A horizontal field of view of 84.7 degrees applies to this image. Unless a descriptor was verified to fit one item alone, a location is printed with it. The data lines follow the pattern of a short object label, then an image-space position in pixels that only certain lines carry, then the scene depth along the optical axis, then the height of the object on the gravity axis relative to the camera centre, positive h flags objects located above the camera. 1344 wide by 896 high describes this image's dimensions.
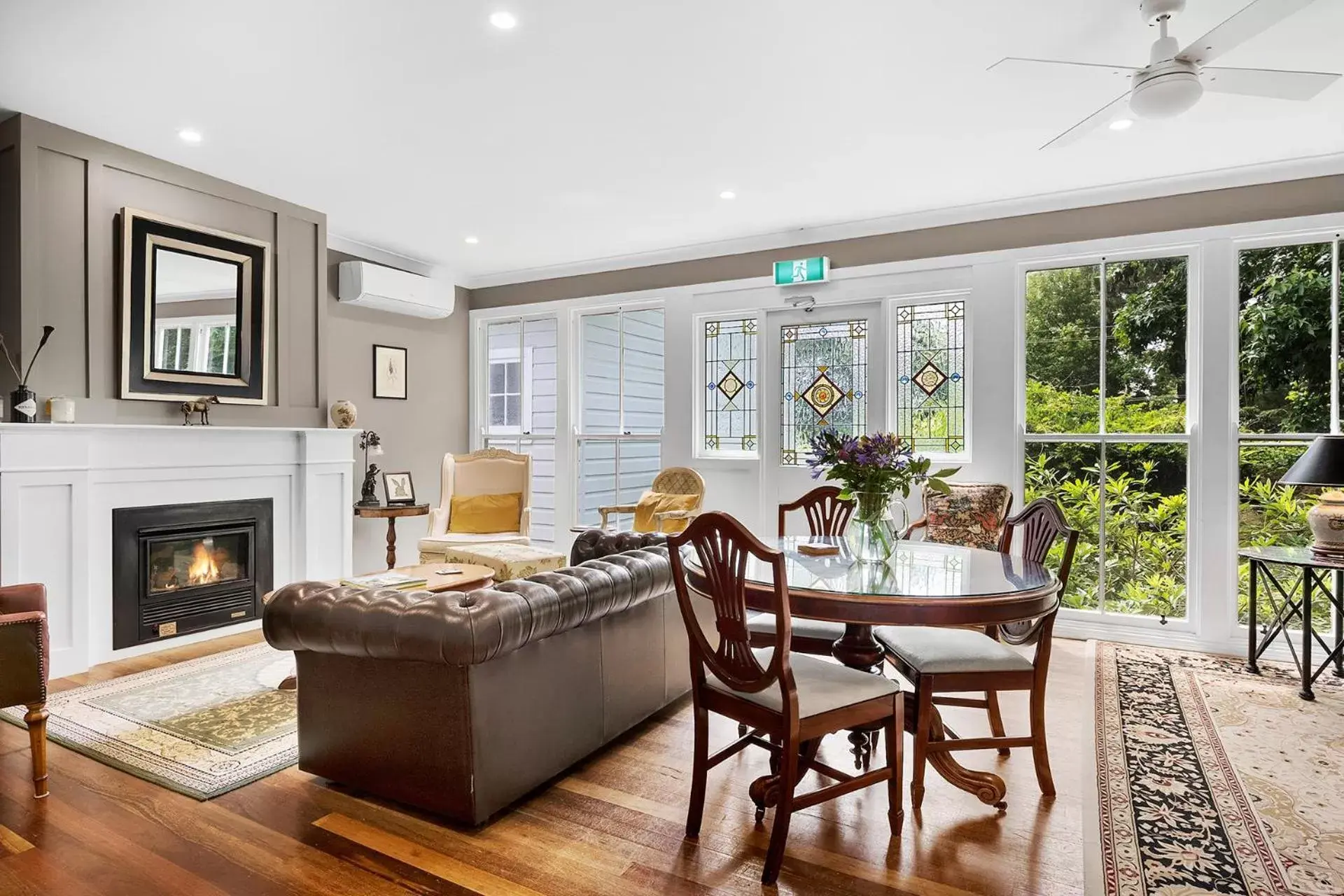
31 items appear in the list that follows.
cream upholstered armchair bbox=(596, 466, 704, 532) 5.09 -0.36
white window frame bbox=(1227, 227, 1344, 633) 4.07 +0.48
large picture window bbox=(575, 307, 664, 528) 6.26 +0.30
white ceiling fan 2.44 +1.24
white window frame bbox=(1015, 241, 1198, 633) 4.30 +0.03
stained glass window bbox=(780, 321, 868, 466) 5.27 +0.44
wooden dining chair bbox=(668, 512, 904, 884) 1.94 -0.71
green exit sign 5.27 +1.23
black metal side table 3.43 -0.79
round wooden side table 5.40 -0.52
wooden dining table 2.00 -0.43
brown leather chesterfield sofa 2.12 -0.75
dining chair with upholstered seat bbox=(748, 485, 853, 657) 2.69 -0.67
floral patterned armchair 4.48 -0.46
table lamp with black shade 3.43 -0.19
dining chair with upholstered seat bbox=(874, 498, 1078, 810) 2.30 -0.72
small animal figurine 4.28 +0.20
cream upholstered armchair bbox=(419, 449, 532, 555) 5.64 -0.27
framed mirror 4.05 +0.76
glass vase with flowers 2.57 -0.12
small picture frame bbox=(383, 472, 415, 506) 5.90 -0.38
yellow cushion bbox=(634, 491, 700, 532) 5.22 -0.45
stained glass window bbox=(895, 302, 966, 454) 4.93 +0.45
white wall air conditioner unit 5.60 +1.20
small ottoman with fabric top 4.46 -0.73
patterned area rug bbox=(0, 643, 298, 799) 2.59 -1.15
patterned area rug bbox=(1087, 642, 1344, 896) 2.01 -1.18
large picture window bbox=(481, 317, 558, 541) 6.66 +0.41
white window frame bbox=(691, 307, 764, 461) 5.86 +0.38
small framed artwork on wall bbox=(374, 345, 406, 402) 6.03 +0.58
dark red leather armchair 2.34 -0.73
